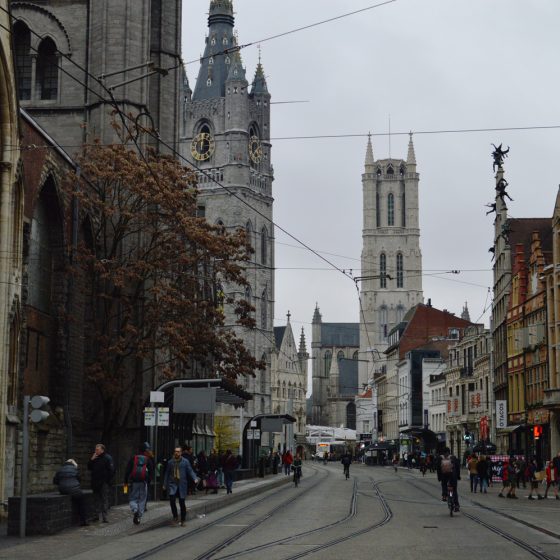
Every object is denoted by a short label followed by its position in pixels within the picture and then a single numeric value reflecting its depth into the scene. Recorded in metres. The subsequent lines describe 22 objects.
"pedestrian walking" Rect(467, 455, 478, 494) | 38.44
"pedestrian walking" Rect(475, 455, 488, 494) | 38.16
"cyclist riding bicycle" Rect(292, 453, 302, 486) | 46.28
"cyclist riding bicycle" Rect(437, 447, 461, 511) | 24.27
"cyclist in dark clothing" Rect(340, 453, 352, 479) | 55.04
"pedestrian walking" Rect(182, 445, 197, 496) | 28.17
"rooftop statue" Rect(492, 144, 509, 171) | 59.81
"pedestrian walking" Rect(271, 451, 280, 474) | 61.64
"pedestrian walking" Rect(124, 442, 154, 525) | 20.73
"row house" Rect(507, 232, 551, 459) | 51.25
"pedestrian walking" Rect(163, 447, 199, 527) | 21.00
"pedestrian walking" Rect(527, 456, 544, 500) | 33.16
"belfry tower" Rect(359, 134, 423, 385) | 174.50
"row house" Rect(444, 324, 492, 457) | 72.19
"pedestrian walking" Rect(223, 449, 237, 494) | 32.62
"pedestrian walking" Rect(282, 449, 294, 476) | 59.47
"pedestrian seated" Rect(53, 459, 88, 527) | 19.88
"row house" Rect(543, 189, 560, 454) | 47.06
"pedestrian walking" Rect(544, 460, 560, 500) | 34.49
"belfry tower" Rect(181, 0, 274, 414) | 143.62
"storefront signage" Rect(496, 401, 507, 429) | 58.44
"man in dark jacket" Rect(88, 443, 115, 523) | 21.17
